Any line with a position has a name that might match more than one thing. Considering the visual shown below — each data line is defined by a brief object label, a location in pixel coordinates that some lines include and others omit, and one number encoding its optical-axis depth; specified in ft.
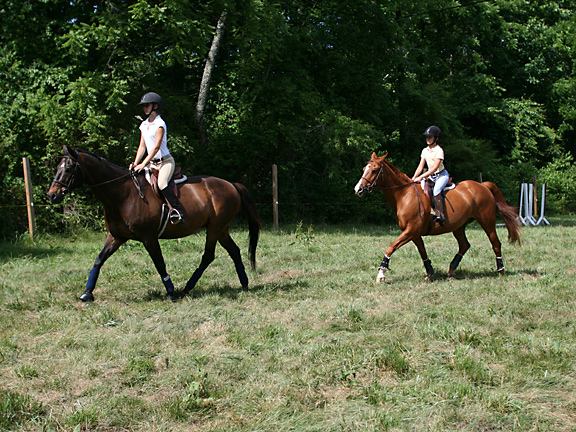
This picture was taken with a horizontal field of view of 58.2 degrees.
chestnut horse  27.58
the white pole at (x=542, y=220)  66.77
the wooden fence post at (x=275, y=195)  53.98
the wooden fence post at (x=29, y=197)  41.42
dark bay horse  22.27
